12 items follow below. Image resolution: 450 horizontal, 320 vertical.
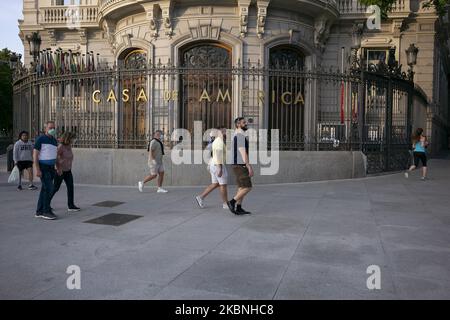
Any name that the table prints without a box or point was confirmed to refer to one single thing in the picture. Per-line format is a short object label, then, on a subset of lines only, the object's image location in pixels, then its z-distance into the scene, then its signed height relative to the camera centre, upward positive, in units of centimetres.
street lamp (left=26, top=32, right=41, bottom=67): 1484 +357
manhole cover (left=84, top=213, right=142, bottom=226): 712 -137
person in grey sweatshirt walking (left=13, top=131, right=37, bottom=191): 1196 -32
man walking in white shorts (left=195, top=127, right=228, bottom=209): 809 -47
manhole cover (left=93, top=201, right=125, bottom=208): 882 -134
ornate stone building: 1310 +377
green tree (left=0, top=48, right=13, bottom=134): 4109 +480
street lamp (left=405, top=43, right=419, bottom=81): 1638 +339
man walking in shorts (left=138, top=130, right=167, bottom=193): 1077 -49
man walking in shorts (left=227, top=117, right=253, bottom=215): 765 -47
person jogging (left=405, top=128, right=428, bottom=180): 1351 -23
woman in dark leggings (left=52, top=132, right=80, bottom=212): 807 -46
